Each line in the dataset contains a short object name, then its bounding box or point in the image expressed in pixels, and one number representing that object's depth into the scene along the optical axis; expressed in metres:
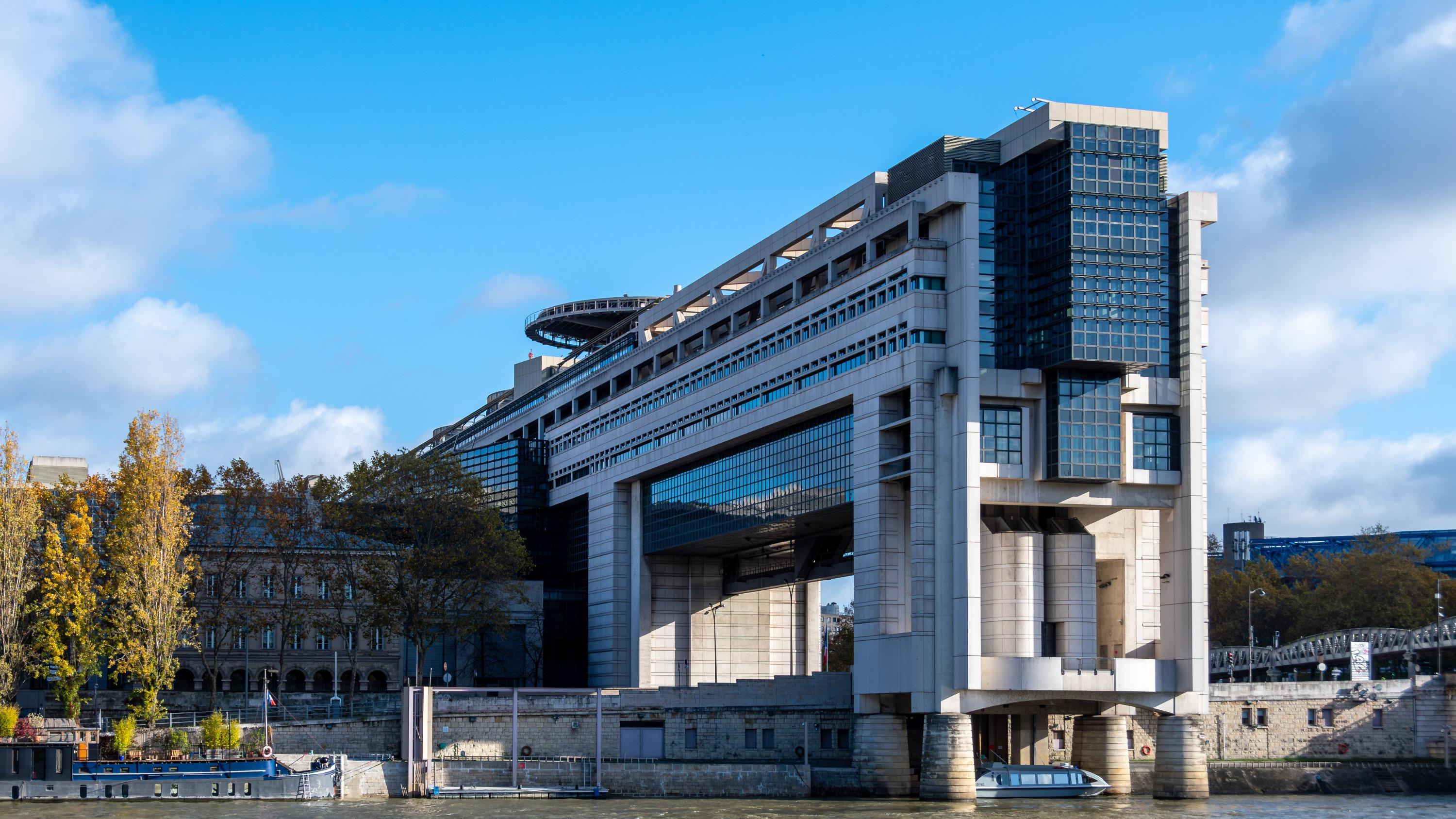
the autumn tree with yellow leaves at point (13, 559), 99.00
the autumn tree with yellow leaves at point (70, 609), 99.94
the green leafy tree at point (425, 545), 124.06
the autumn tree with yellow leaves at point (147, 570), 100.88
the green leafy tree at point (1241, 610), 167.38
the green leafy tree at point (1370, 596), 150.88
